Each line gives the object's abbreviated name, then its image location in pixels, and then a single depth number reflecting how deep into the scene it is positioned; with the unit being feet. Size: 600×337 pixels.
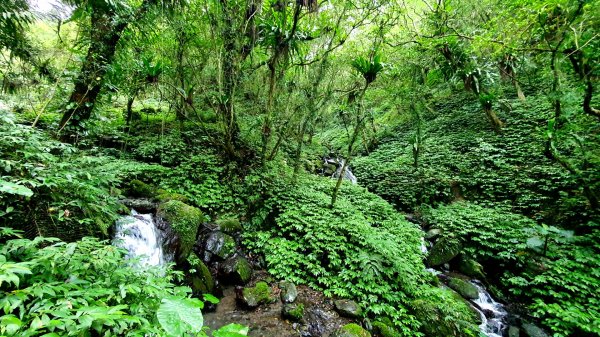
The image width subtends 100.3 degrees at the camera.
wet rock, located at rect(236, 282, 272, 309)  13.71
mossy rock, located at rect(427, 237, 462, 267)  18.98
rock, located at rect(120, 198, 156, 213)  15.17
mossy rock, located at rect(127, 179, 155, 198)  17.17
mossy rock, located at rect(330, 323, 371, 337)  11.69
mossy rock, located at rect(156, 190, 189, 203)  16.67
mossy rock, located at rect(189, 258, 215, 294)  13.77
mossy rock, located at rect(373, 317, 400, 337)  12.26
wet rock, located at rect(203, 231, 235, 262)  15.93
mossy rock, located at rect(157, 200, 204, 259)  14.65
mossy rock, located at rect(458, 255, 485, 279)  17.96
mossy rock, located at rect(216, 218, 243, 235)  17.36
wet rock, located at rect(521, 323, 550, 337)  13.37
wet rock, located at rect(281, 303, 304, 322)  13.07
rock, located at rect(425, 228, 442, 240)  20.77
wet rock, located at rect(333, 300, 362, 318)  13.17
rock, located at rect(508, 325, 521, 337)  13.56
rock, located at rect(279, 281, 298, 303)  14.11
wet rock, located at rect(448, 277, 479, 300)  16.19
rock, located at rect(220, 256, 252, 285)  15.20
